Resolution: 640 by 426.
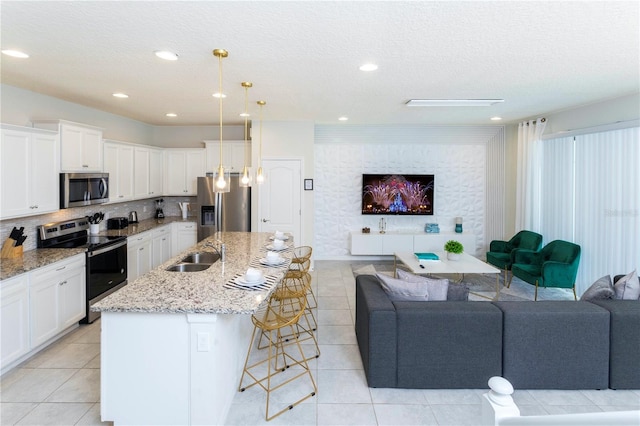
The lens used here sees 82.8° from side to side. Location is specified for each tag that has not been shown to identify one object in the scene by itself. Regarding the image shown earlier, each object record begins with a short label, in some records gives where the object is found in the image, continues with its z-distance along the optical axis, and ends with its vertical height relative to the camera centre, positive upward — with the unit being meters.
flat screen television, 7.21 +0.41
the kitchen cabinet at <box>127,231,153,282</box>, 5.00 -0.66
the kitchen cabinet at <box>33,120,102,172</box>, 4.09 +0.77
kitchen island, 2.23 -0.93
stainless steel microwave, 4.15 +0.24
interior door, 6.48 +0.21
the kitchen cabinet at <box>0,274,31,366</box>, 2.92 -0.92
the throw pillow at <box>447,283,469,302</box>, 3.09 -0.70
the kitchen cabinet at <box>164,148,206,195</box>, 6.75 +0.75
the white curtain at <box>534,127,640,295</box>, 4.33 +0.19
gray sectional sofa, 2.79 -1.04
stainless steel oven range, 4.09 -0.51
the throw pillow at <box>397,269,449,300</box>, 3.06 -0.65
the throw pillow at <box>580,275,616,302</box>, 3.06 -0.67
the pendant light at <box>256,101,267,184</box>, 4.31 +0.48
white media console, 6.96 -0.60
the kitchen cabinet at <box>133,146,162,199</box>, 5.90 +0.63
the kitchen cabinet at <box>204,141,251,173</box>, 6.69 +1.02
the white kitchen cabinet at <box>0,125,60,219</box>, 3.37 +0.36
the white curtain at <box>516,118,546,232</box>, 5.84 +0.64
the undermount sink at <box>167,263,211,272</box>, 3.29 -0.54
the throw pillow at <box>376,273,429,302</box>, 3.02 -0.67
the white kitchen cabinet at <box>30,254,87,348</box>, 3.27 -0.88
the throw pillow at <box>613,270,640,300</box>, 3.06 -0.65
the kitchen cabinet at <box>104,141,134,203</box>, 5.17 +0.59
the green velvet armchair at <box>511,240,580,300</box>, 4.74 -0.74
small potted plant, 5.42 -0.60
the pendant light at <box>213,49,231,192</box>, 2.82 +0.27
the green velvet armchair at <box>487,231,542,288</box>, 5.64 -0.58
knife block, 3.58 -0.42
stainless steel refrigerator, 6.37 +0.02
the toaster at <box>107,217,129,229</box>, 5.56 -0.22
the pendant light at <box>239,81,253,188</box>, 3.83 +1.33
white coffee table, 4.83 -0.77
